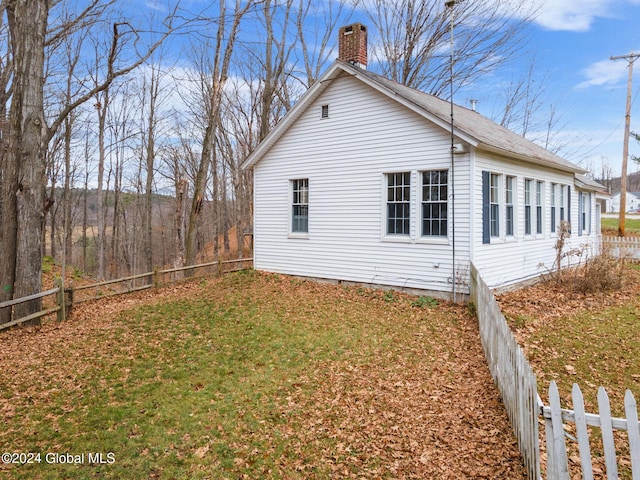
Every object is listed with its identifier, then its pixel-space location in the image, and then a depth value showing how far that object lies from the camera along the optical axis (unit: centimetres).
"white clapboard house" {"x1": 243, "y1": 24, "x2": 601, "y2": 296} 1055
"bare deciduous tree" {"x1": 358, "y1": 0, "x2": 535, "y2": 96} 2167
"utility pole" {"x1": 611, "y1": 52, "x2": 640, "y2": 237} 2344
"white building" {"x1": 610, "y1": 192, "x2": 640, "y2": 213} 8944
